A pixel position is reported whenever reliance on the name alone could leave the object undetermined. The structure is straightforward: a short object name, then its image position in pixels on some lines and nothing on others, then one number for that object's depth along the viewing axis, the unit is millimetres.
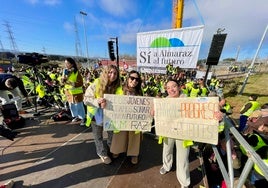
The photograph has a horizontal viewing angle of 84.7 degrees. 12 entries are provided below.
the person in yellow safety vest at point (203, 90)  6505
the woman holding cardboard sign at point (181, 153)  2117
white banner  6863
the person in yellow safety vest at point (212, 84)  11935
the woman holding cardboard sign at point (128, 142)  2682
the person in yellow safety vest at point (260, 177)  1974
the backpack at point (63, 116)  4792
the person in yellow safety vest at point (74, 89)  4195
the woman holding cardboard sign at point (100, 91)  2416
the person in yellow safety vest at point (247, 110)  4720
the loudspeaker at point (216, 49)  6097
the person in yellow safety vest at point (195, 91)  6234
